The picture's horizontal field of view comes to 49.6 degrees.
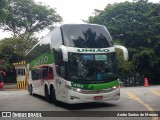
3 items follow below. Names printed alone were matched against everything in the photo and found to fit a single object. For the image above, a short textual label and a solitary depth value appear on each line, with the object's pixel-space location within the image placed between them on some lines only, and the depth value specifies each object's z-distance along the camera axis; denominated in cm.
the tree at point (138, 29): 2254
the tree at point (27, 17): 2991
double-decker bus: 732
